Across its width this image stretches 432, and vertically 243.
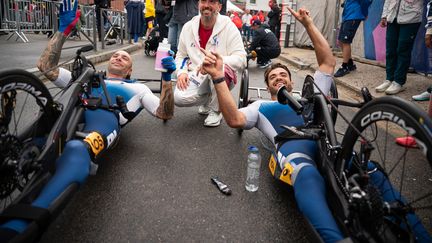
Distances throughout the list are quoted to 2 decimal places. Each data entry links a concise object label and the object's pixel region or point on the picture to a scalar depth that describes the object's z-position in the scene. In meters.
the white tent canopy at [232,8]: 24.20
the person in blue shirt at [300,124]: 1.76
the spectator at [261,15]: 22.49
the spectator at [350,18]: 6.87
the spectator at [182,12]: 6.70
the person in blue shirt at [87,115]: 1.78
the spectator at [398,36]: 5.12
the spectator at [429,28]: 4.26
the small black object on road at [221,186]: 2.56
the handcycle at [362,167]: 1.57
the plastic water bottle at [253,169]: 2.69
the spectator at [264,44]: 8.52
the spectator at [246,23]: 23.04
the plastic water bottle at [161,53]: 3.01
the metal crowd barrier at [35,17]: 10.18
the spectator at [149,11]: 11.26
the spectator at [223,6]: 6.40
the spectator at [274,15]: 15.14
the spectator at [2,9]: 10.03
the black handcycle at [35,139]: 1.64
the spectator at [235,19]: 18.21
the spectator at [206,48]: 4.00
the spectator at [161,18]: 9.40
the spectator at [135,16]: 12.00
